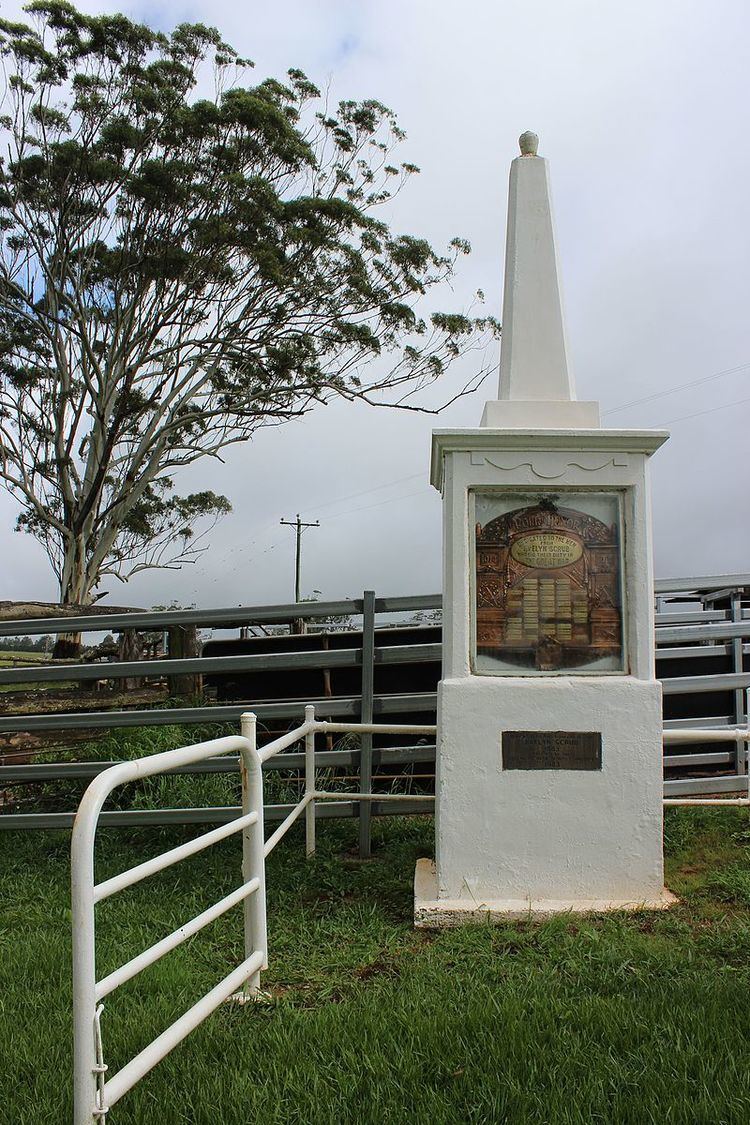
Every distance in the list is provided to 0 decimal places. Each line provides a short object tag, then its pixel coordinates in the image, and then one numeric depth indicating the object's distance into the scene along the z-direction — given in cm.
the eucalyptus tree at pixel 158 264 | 1655
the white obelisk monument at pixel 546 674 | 497
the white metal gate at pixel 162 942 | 238
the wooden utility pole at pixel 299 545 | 4178
